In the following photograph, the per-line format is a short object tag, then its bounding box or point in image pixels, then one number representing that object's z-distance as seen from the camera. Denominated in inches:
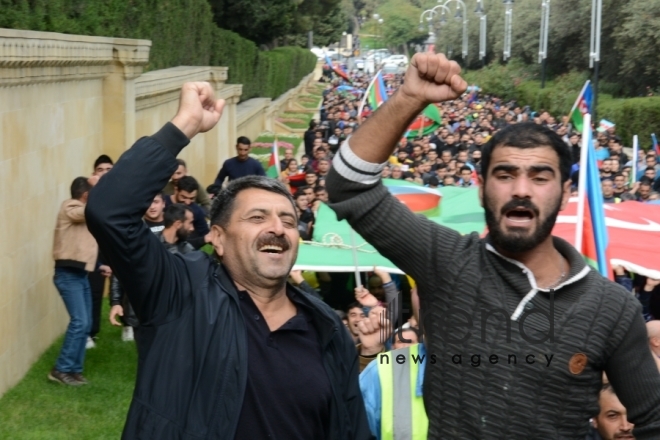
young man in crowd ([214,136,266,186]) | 554.3
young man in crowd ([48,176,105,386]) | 324.2
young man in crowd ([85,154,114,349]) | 369.1
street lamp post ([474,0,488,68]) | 2472.7
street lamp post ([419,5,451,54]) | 3343.8
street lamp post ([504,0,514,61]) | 2103.8
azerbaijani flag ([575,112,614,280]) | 263.4
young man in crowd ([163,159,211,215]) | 449.1
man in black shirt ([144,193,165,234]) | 335.9
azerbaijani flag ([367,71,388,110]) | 920.8
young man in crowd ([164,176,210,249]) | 376.2
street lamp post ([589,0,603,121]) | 1332.4
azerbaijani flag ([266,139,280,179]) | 619.7
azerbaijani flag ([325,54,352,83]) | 2480.8
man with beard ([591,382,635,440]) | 176.7
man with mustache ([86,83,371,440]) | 117.0
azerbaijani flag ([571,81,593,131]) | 689.0
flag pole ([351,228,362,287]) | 330.4
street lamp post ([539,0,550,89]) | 1742.1
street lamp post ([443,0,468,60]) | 2732.8
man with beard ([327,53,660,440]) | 111.1
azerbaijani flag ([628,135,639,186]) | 705.5
